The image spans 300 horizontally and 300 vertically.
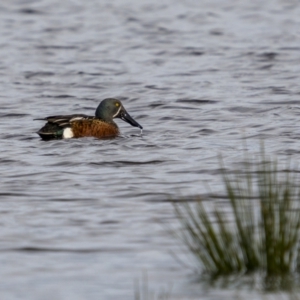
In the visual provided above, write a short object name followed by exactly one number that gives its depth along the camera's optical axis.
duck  26.37
